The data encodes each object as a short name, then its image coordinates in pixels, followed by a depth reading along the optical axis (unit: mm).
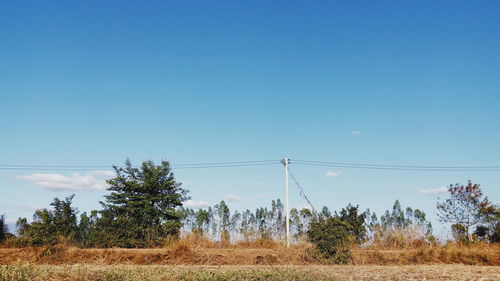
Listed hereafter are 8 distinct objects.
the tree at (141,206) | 29625
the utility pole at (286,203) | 25703
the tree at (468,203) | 39719
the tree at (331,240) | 16922
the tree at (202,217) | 75800
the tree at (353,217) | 32188
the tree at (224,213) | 74825
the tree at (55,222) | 29620
